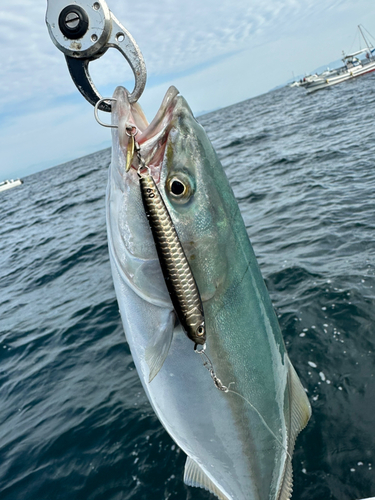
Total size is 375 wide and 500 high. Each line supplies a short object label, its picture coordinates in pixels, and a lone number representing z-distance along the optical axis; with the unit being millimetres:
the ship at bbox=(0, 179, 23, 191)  71600
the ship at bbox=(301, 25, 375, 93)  54906
